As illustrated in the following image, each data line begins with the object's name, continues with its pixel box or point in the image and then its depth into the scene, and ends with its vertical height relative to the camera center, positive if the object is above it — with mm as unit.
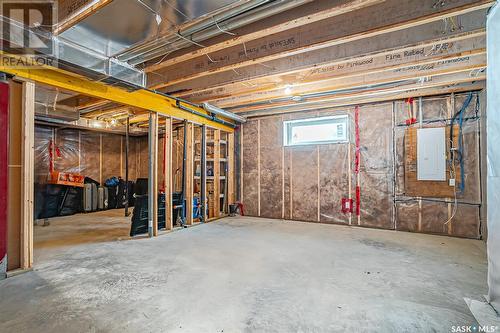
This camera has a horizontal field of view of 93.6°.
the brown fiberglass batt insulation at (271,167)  5612 +9
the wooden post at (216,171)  5543 -79
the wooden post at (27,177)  2539 -92
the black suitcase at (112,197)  6926 -850
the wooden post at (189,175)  4805 -147
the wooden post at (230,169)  5918 -35
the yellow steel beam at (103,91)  2582 +1080
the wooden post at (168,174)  4305 -111
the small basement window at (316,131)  5051 +828
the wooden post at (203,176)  5129 -192
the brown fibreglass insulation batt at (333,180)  4965 -283
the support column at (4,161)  2414 +77
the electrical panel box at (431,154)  4137 +230
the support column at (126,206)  5841 -950
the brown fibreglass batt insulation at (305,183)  5238 -357
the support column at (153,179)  4020 -188
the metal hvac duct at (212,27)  1939 +1317
